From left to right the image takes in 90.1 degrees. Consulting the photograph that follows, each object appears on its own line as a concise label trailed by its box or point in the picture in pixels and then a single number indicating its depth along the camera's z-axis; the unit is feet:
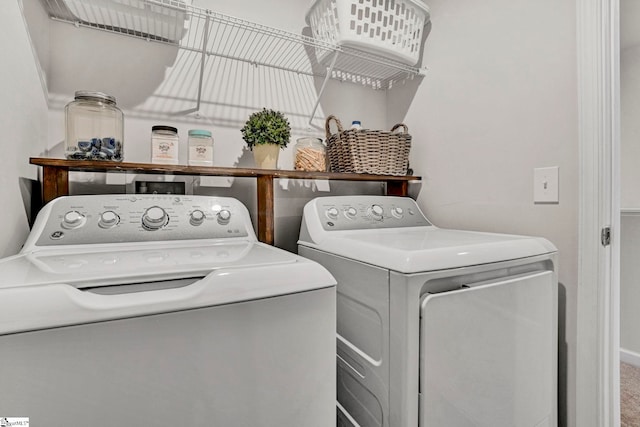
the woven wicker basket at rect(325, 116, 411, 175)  4.72
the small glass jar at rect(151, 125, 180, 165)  3.85
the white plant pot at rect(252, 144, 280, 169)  4.38
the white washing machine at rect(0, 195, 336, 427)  1.55
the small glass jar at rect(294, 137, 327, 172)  4.66
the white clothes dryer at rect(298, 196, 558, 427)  2.58
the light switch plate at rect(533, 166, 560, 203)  3.73
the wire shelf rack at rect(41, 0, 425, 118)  3.76
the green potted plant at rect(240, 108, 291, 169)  4.36
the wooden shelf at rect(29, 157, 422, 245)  3.30
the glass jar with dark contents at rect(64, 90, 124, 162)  3.41
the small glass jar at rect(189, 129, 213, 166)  4.06
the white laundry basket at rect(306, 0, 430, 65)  4.42
